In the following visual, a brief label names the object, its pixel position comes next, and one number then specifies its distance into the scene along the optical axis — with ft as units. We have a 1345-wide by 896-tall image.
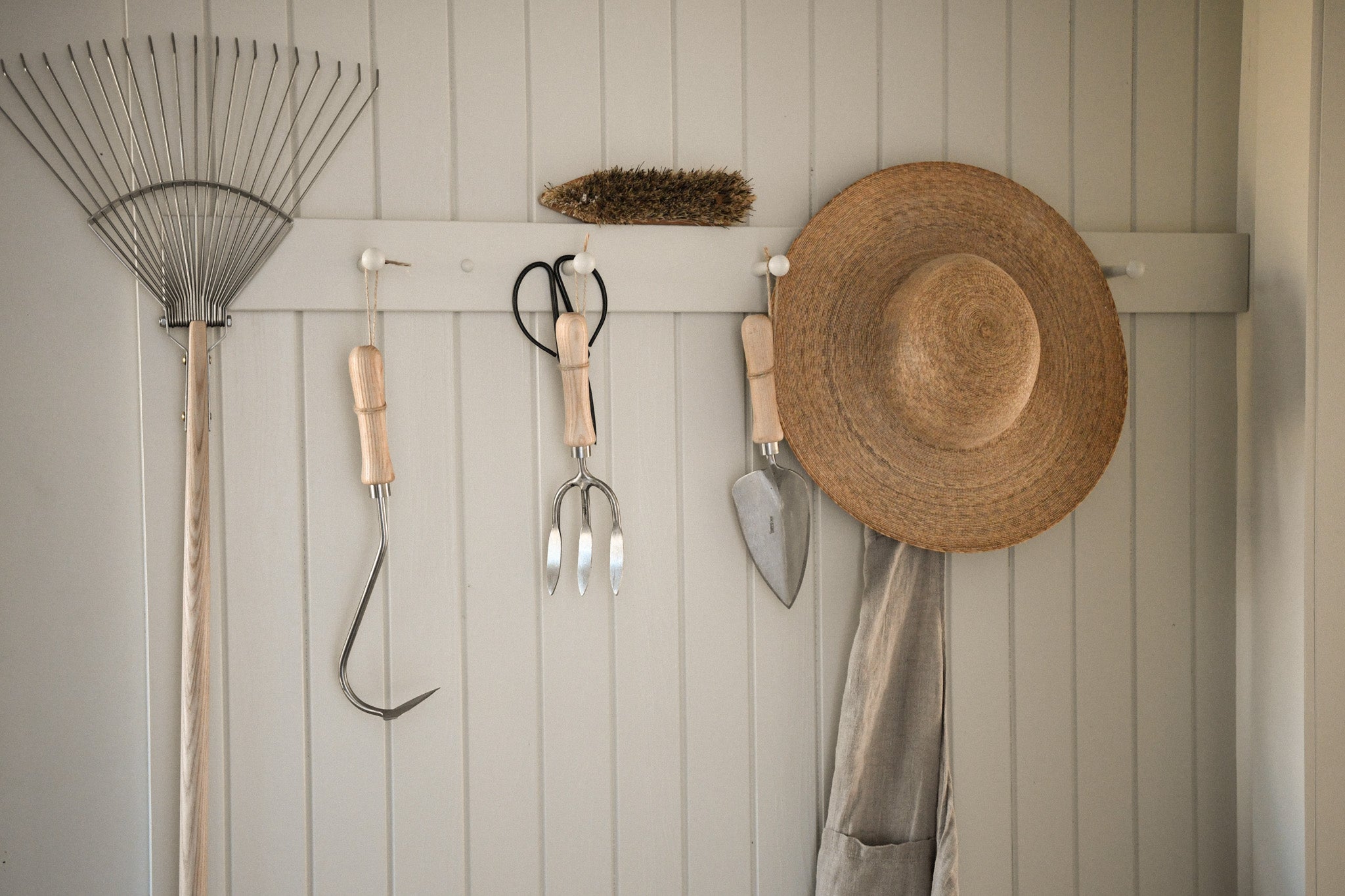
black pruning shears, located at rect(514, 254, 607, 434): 3.87
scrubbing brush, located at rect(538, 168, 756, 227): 3.90
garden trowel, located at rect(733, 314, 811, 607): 4.07
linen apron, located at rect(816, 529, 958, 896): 4.12
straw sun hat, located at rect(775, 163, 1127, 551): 3.79
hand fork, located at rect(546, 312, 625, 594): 3.74
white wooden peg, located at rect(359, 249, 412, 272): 3.64
